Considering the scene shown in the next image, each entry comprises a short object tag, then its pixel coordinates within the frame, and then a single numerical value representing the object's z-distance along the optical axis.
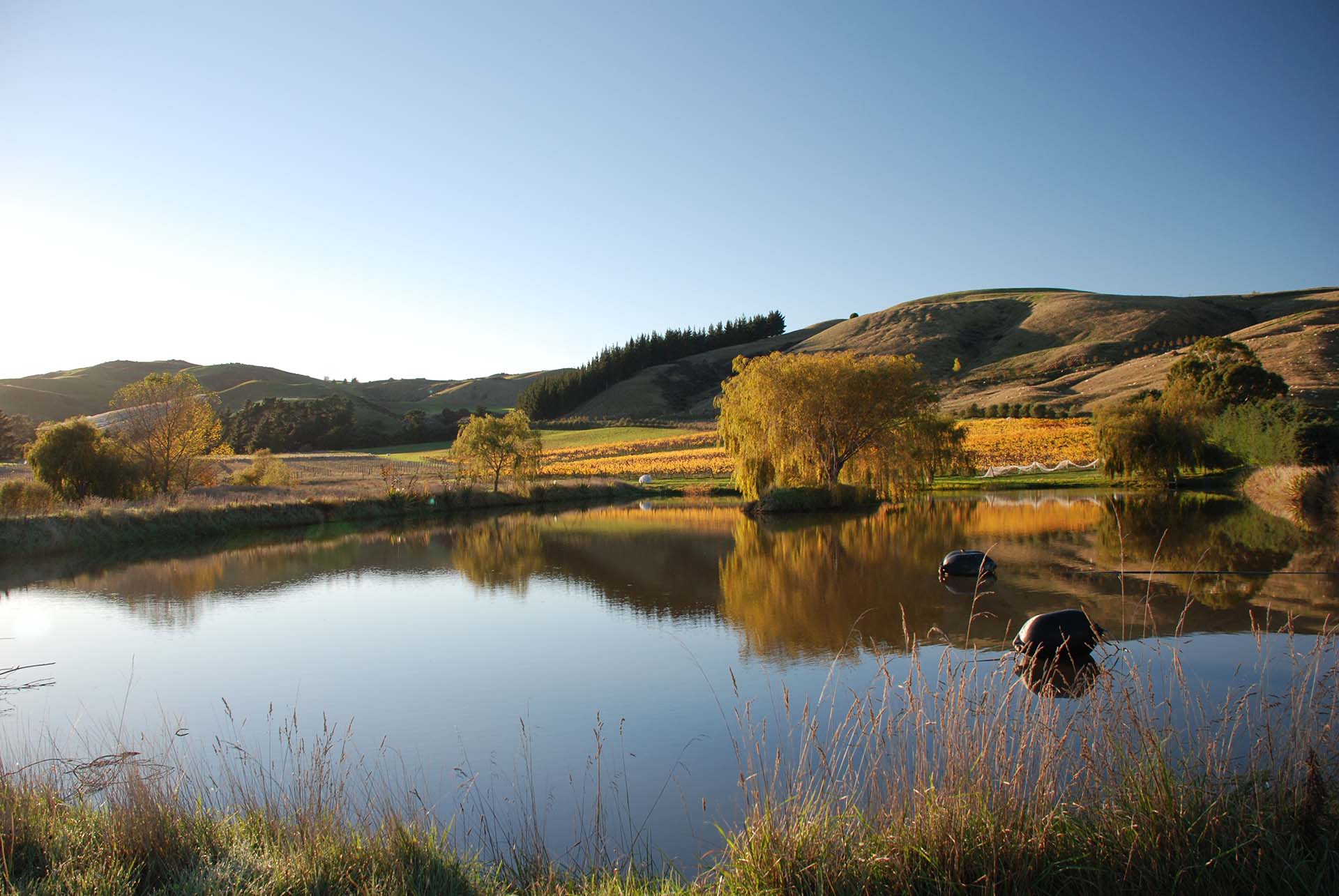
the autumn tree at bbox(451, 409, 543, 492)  41.59
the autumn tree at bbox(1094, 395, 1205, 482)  35.62
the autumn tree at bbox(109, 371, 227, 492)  32.69
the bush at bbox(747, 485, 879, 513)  32.16
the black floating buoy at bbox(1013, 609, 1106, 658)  9.14
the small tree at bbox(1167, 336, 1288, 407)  40.97
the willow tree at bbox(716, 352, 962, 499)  33.06
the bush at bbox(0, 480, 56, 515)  25.58
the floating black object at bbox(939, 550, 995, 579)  15.04
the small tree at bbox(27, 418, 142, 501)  28.75
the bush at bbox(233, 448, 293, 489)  39.43
